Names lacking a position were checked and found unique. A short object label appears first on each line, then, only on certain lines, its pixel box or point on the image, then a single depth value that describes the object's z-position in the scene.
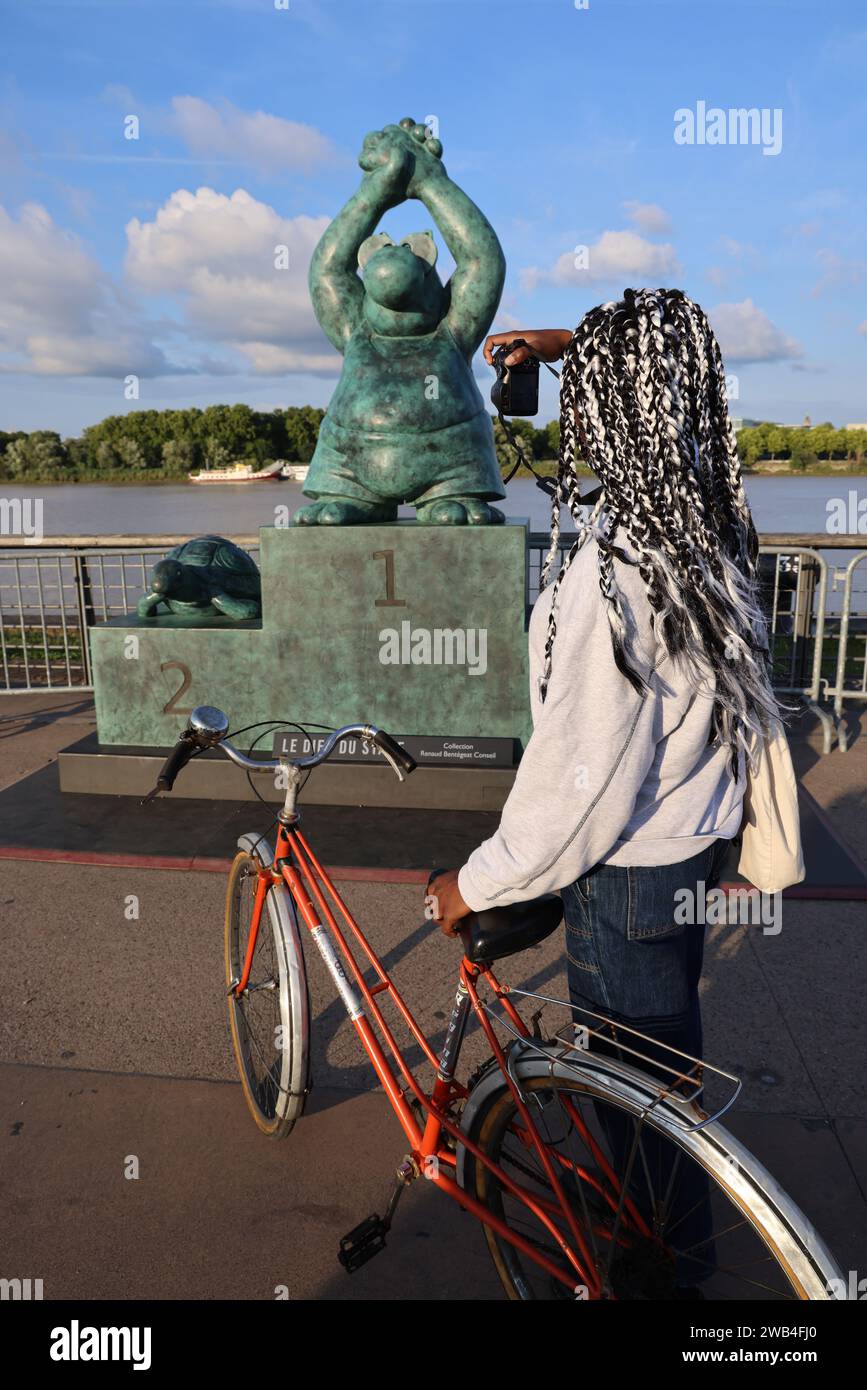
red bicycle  1.64
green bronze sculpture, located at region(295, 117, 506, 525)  5.41
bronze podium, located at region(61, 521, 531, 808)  5.35
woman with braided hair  1.67
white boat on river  30.69
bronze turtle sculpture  5.67
